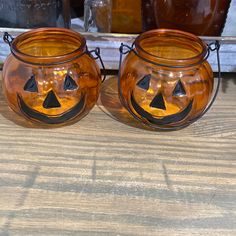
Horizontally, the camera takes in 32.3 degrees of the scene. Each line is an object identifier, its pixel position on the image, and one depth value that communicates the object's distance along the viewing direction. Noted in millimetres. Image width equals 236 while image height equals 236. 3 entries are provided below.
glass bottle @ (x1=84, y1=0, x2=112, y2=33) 522
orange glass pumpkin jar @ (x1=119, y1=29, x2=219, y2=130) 400
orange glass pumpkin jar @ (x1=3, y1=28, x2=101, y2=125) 399
